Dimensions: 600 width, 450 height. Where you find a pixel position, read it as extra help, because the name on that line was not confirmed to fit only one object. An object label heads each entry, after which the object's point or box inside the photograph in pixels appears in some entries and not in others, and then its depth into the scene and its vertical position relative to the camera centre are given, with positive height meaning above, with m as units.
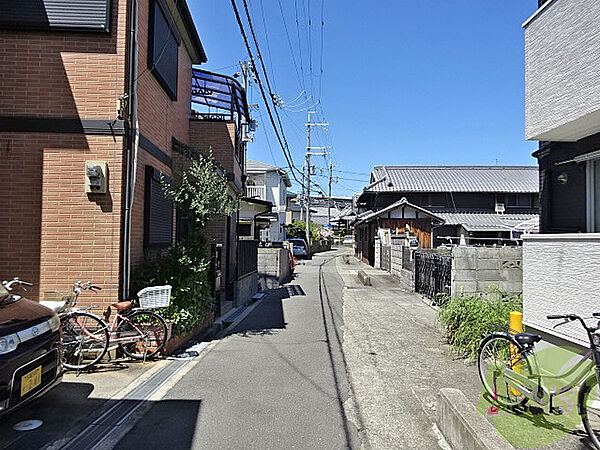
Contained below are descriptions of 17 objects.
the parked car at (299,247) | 37.47 -0.93
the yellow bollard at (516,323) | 5.08 -0.94
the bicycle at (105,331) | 5.96 -1.35
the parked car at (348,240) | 73.59 -0.53
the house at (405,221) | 27.17 +1.02
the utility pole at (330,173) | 53.21 +7.44
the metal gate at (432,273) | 11.20 -0.98
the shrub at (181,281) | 7.14 -0.76
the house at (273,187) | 38.88 +4.30
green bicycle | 3.71 -1.31
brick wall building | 6.64 +1.32
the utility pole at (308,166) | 40.91 +6.48
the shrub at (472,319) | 6.67 -1.23
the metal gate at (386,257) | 20.60 -0.96
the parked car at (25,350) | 3.78 -1.07
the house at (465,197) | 31.86 +3.05
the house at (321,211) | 92.32 +5.51
